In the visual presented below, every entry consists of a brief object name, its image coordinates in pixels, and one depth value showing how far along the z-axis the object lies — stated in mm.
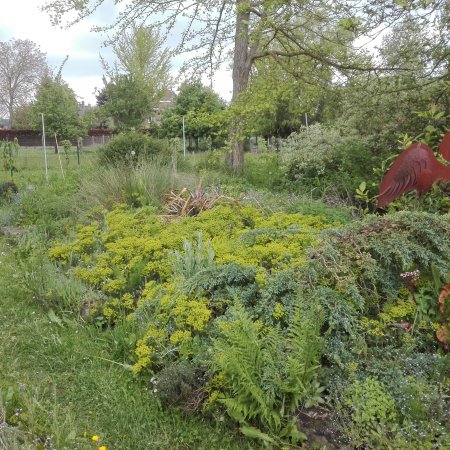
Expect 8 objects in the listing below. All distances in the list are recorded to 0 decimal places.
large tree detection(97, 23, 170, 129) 28719
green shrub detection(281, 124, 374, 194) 7766
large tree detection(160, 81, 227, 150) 26605
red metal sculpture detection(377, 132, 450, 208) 3951
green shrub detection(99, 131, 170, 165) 9477
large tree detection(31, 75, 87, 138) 26219
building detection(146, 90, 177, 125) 33544
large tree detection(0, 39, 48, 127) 42125
